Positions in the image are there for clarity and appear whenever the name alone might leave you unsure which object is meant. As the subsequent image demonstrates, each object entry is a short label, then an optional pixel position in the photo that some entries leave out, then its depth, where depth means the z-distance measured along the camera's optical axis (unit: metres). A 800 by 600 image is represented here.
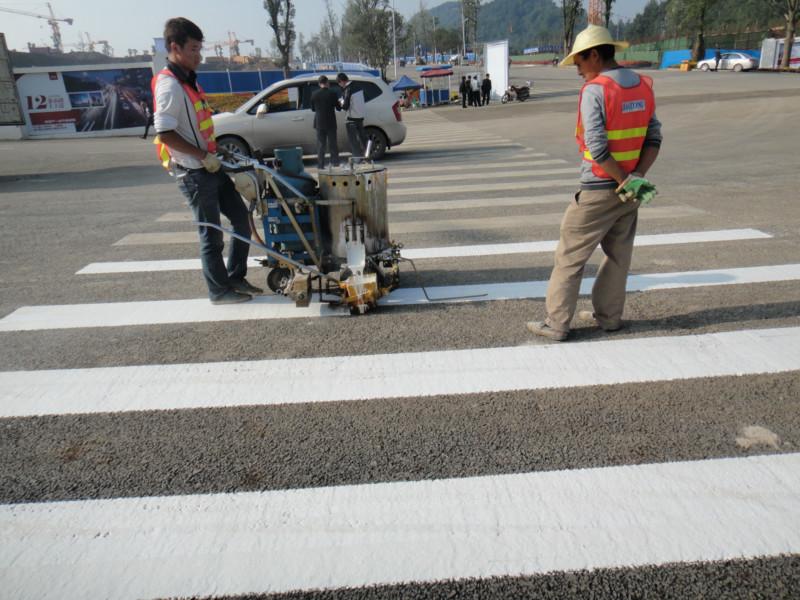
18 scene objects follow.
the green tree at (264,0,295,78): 54.47
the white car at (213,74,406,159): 13.03
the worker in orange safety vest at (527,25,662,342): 3.45
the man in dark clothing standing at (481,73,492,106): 31.98
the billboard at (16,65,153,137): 25.14
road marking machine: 4.68
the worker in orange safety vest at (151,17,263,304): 4.34
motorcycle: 32.78
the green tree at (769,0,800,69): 44.84
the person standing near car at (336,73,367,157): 12.59
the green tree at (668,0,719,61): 62.59
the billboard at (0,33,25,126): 15.09
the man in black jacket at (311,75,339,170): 12.20
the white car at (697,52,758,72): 47.91
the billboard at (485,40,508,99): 33.31
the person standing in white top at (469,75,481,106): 32.13
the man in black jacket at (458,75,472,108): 31.95
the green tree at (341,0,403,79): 68.25
